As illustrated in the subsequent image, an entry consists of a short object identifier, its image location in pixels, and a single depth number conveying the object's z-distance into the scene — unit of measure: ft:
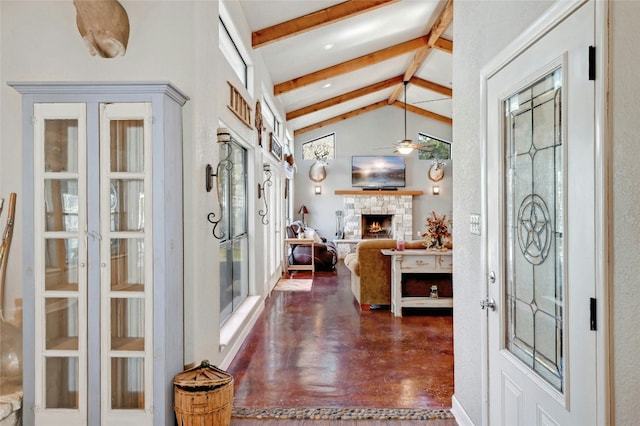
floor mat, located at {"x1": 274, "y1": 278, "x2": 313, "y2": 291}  22.07
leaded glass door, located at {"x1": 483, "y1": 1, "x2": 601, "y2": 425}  4.27
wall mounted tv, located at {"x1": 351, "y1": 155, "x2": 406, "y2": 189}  34.76
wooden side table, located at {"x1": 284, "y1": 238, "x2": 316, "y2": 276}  26.61
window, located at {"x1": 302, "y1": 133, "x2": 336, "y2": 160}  35.12
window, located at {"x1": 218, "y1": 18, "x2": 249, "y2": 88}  12.85
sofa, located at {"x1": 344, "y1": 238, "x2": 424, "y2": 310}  17.34
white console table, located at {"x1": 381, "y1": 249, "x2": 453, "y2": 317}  16.57
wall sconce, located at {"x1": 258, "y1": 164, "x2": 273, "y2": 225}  17.75
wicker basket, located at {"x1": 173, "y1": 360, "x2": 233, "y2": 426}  7.10
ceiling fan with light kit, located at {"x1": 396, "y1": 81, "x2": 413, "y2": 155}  26.76
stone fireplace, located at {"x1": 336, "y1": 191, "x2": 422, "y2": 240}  34.60
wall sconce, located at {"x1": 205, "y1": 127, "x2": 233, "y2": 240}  8.95
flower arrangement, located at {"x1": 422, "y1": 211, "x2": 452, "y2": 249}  16.92
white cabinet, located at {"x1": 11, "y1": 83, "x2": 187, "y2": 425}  7.16
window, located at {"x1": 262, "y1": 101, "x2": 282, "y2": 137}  20.47
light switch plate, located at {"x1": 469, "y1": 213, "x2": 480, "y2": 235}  7.14
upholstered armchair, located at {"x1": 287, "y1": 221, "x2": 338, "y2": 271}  27.68
